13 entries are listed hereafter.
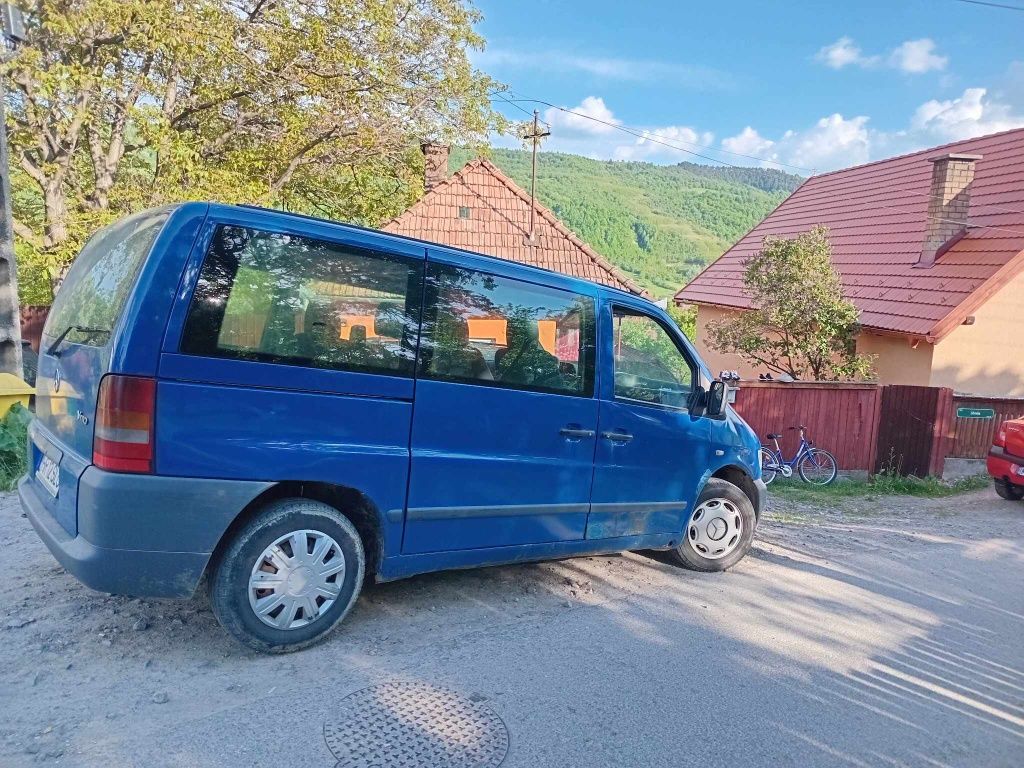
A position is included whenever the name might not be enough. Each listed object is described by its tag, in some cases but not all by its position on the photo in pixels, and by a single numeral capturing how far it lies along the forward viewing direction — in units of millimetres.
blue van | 3330
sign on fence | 11461
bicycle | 10930
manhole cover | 2979
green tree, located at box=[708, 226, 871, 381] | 11914
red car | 9539
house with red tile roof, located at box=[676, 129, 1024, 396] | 12805
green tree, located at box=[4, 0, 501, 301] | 13688
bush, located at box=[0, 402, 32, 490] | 6816
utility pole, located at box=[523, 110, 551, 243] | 19281
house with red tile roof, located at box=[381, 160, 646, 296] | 18703
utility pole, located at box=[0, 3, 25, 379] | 8656
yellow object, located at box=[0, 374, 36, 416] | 7750
